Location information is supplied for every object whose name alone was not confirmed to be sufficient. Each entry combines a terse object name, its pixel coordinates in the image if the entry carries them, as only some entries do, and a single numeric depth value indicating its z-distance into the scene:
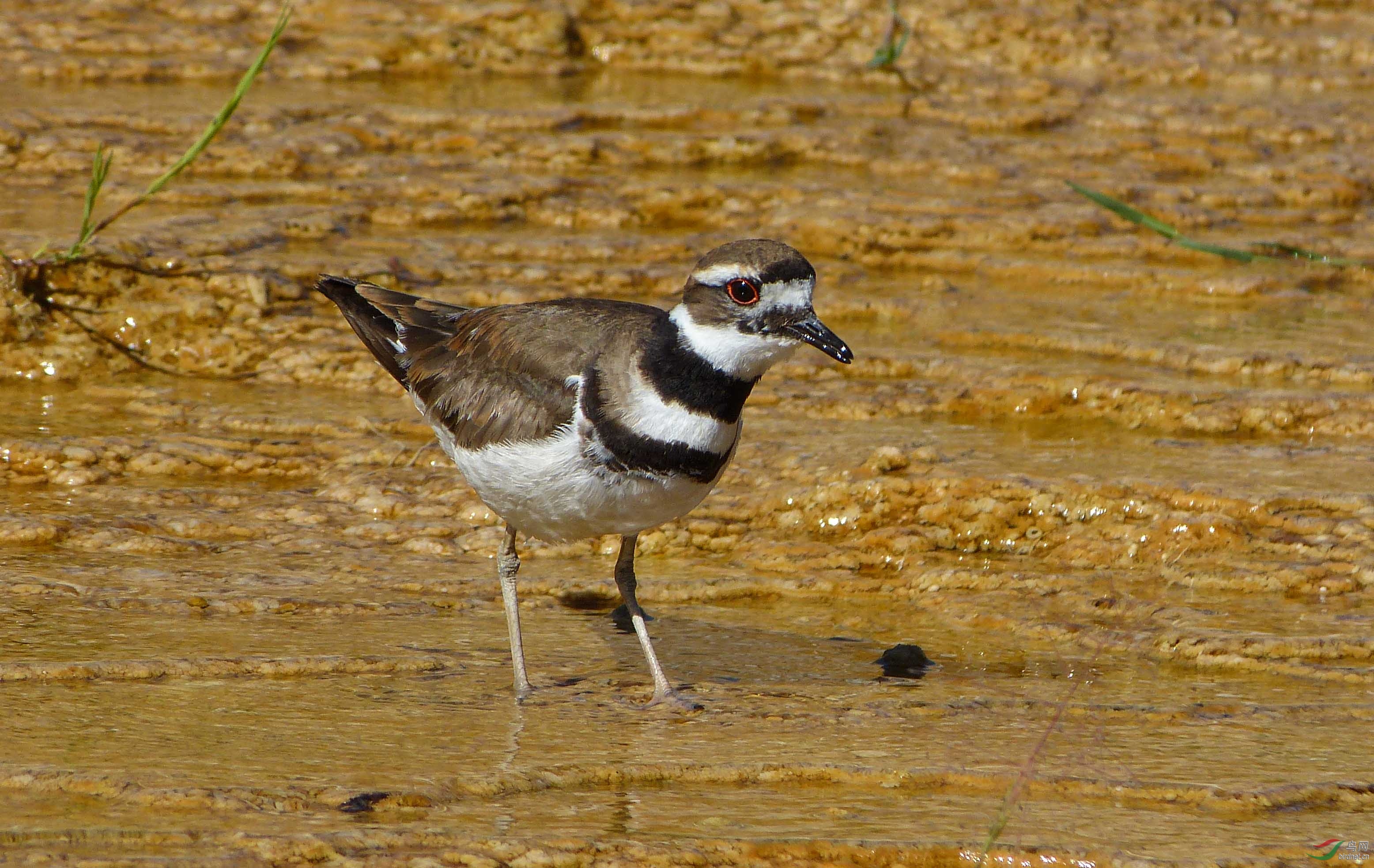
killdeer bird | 10.09
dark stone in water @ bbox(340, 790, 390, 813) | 7.77
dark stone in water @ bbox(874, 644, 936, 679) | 10.80
